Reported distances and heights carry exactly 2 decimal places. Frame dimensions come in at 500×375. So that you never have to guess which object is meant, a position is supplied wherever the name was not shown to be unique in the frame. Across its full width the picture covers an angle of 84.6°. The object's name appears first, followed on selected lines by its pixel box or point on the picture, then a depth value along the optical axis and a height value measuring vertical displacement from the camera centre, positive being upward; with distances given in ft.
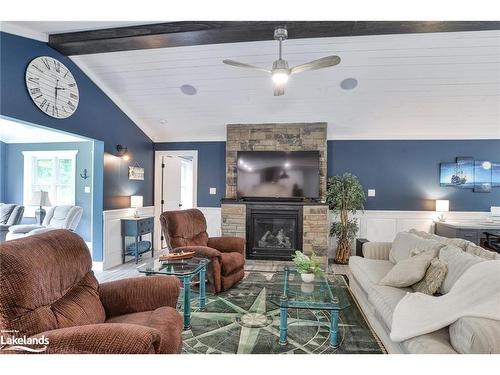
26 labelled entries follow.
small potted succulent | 8.61 -2.40
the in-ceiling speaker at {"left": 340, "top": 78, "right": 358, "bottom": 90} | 12.69 +5.14
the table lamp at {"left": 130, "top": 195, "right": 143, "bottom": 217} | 15.65 -0.66
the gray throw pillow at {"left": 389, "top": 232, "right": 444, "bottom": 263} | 8.17 -1.68
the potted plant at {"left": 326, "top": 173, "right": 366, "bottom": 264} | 15.51 -0.72
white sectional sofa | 4.30 -2.59
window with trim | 19.39 +1.05
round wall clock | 10.18 +4.09
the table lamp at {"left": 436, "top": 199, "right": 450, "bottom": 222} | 15.66 -0.73
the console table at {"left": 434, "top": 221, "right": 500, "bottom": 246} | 14.17 -1.94
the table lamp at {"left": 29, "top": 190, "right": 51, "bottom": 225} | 16.05 -0.56
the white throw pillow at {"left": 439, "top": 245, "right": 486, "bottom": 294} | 6.18 -1.65
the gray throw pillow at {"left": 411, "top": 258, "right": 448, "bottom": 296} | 6.67 -2.11
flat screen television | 16.08 +1.05
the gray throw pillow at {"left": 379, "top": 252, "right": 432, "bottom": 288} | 7.31 -2.14
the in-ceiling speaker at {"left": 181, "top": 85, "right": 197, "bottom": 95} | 13.74 +5.14
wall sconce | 15.05 +2.12
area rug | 6.97 -3.96
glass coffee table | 6.88 -2.86
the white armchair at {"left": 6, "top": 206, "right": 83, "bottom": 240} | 15.84 -1.88
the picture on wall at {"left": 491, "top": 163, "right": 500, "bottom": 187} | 16.03 +1.04
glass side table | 8.05 -2.45
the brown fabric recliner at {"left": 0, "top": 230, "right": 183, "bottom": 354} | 3.98 -2.09
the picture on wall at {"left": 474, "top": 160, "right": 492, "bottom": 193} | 16.05 +1.03
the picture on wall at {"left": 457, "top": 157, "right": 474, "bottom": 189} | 16.14 +1.38
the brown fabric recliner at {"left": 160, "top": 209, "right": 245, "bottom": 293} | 10.07 -2.21
